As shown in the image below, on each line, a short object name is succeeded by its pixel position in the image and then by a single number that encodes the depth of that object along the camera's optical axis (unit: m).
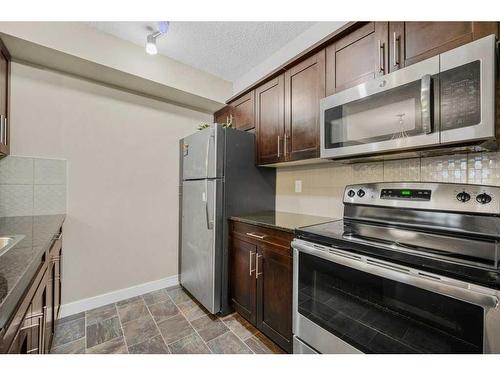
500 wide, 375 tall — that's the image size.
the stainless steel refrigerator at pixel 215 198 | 1.95
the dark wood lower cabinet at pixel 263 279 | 1.51
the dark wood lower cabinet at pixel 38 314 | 0.64
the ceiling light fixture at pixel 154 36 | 1.76
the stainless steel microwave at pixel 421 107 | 0.96
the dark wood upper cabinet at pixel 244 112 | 2.29
